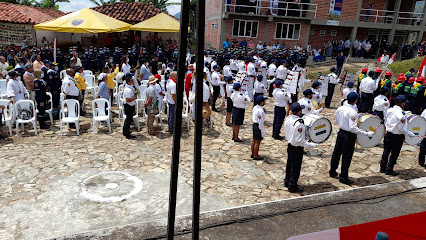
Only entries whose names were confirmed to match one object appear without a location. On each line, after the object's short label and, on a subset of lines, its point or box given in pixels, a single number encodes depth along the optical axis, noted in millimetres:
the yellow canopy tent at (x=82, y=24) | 12805
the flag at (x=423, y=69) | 11758
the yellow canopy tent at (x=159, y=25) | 17375
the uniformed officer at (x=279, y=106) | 8977
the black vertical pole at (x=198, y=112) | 1688
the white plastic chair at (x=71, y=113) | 8674
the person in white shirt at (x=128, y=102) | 8641
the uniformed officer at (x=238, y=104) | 8773
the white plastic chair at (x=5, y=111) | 8281
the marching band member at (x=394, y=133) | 6836
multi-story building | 25134
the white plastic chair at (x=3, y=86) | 10328
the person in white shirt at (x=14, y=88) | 8688
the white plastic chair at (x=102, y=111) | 8930
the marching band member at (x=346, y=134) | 6379
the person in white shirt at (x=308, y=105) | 7941
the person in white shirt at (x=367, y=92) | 11555
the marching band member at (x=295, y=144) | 5922
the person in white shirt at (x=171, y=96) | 8952
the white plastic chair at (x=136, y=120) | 9609
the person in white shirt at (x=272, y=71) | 14430
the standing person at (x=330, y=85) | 12955
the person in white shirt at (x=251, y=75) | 13406
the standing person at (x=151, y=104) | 8969
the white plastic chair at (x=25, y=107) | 8383
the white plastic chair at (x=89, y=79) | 12779
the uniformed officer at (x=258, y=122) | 7422
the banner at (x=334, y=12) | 26297
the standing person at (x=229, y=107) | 10641
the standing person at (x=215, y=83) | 11952
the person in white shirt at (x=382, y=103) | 9188
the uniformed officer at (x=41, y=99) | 8820
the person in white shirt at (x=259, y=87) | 10672
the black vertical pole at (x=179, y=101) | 1698
